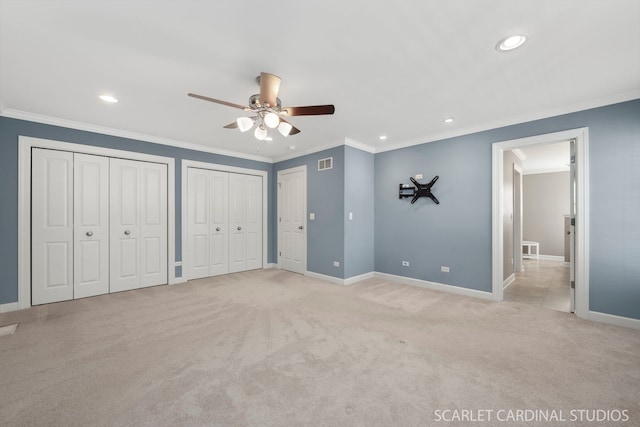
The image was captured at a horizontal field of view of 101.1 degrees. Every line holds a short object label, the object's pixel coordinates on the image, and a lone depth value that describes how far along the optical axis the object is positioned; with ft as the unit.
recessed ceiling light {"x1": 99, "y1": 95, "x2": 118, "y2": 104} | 9.89
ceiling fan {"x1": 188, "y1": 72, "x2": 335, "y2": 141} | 7.84
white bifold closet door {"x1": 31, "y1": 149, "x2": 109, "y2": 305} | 12.04
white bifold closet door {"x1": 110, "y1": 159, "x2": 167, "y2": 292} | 14.08
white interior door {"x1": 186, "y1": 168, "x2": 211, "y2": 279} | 16.62
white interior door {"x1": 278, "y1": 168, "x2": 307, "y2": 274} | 18.35
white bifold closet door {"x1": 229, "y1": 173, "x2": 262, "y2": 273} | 18.66
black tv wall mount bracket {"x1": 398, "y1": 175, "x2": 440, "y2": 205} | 14.69
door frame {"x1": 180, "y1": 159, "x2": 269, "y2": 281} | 16.29
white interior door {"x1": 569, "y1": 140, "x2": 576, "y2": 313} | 10.87
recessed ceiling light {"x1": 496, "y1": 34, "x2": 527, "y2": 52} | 6.59
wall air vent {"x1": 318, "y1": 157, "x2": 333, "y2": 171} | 16.55
